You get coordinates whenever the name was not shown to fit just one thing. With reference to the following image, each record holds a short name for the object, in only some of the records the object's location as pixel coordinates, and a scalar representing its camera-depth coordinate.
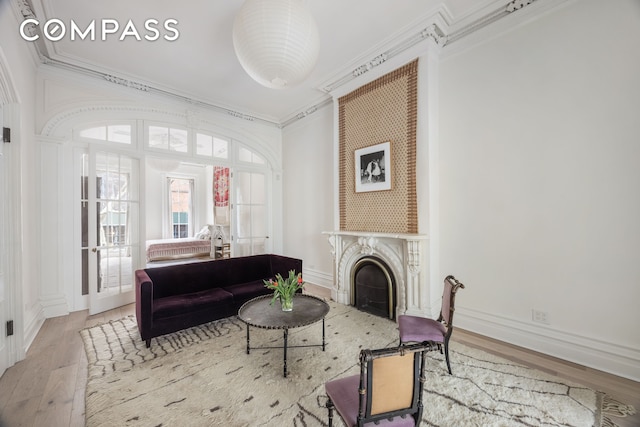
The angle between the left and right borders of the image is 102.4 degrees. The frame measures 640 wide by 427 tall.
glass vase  2.50
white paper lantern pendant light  1.92
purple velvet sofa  2.69
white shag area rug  1.72
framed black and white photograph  3.51
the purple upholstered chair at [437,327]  2.14
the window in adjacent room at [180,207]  9.09
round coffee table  2.22
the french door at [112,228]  3.64
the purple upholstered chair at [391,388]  1.09
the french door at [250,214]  5.32
